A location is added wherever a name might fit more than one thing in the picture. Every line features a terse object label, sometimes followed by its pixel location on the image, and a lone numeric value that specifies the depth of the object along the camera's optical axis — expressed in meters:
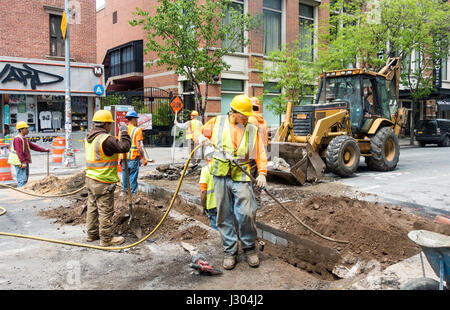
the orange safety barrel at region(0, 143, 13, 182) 10.51
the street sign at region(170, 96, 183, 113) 15.46
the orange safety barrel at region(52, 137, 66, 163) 14.87
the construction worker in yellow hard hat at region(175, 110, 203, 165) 12.01
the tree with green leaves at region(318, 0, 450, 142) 18.72
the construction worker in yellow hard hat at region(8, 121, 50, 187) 8.59
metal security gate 21.50
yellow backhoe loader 9.63
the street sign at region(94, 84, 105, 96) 20.03
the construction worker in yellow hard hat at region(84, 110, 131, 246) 5.27
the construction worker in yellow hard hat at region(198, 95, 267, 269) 4.52
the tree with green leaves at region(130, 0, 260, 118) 15.08
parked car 22.66
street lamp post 14.14
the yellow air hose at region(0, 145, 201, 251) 5.00
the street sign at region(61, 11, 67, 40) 14.20
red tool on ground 4.26
